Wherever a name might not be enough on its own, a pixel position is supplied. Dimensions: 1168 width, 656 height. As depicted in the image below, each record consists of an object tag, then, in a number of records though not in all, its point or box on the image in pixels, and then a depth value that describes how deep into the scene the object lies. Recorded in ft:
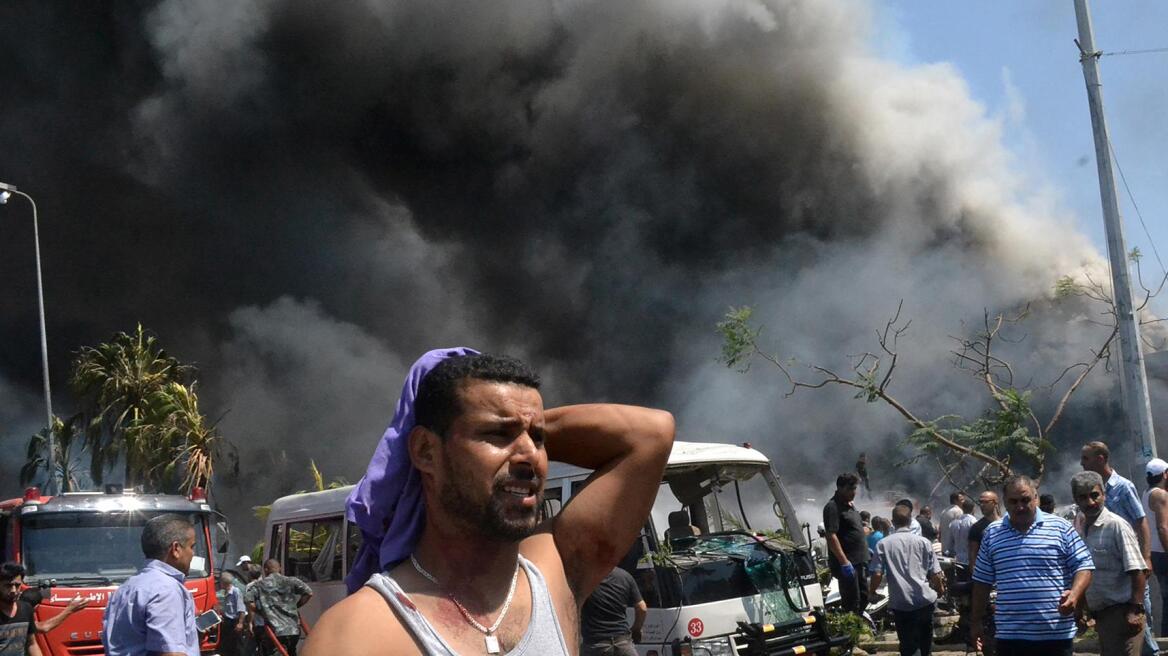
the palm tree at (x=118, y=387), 83.71
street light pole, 61.65
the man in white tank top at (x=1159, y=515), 23.81
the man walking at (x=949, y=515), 38.86
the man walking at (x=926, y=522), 46.78
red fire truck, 33.73
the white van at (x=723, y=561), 26.35
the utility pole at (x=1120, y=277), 30.19
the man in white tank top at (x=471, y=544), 5.17
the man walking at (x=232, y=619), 38.11
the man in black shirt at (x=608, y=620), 22.40
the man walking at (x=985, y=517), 27.43
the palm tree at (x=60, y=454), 89.30
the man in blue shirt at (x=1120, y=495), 23.00
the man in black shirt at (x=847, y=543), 30.91
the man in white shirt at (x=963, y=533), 34.68
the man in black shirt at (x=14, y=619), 17.70
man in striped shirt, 17.04
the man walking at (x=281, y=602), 35.22
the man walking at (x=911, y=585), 25.68
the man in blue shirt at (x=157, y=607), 14.29
